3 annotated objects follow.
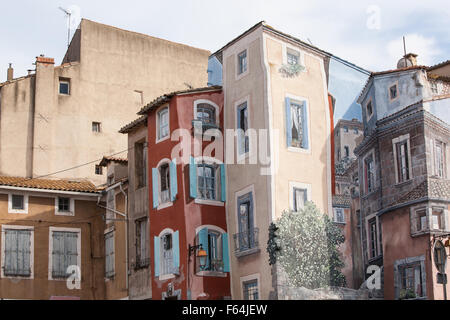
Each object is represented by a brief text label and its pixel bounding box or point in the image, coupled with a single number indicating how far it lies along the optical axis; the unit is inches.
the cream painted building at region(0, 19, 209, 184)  1609.3
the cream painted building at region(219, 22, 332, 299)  1183.6
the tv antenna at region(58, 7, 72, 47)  1719.0
